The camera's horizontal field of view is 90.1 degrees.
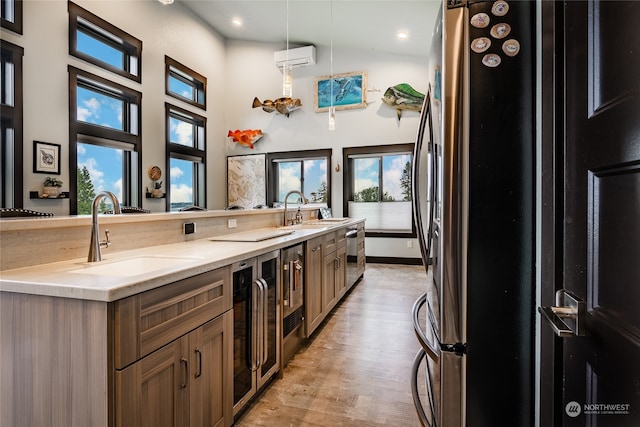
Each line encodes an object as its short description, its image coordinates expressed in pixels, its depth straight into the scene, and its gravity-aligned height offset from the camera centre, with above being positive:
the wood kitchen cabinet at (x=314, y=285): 2.58 -0.63
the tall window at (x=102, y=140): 4.27 +1.04
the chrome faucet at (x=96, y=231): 1.46 -0.10
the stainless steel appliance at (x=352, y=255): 4.09 -0.60
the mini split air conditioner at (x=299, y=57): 6.53 +3.19
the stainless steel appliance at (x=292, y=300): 2.20 -0.65
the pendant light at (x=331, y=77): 6.62 +2.76
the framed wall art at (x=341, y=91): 6.44 +2.44
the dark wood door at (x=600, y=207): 0.55 +0.00
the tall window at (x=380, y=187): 6.30 +0.45
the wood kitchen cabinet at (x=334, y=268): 3.06 -0.61
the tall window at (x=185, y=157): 5.92 +1.05
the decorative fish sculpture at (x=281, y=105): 5.95 +2.06
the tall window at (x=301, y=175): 6.82 +0.78
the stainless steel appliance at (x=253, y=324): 1.65 -0.64
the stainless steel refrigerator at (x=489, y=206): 0.99 +0.01
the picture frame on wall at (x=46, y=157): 3.81 +0.65
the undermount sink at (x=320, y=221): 4.15 -0.16
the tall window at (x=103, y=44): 4.22 +2.45
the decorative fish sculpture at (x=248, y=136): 7.03 +1.64
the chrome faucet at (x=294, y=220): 3.76 -0.13
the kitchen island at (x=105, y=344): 0.98 -0.45
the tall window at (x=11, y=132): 3.58 +0.89
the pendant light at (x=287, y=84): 4.05 +1.62
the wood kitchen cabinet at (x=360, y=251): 4.64 -0.62
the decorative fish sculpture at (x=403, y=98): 6.05 +2.14
